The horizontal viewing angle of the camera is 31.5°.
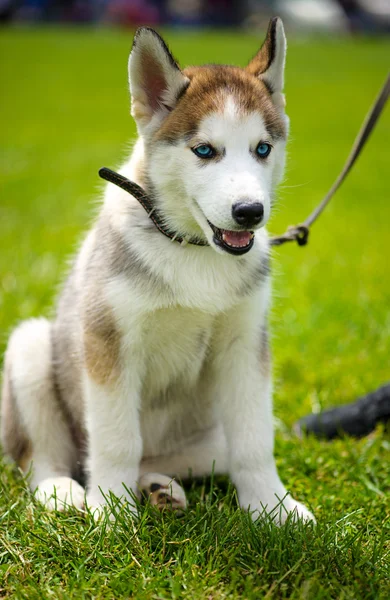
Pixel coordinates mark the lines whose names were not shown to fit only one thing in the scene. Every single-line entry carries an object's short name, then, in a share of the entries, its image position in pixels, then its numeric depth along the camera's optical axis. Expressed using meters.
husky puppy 2.59
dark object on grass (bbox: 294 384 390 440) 3.64
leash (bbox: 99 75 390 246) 2.81
